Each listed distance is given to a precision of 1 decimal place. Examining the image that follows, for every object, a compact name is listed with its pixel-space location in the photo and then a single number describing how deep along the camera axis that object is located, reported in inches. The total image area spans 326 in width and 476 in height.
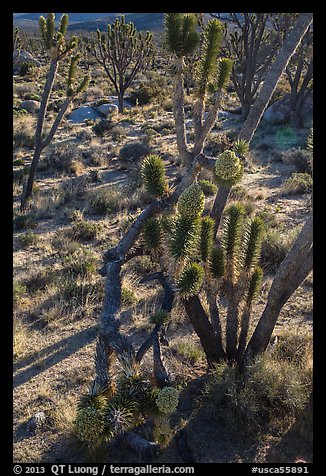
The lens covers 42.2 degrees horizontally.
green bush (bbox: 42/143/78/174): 554.6
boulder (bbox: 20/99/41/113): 917.2
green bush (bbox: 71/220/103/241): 366.6
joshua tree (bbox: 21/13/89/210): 434.0
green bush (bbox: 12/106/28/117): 839.3
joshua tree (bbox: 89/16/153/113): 945.8
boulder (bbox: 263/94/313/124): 766.5
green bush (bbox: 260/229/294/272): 305.9
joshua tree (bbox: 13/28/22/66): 1072.3
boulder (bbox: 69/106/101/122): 863.1
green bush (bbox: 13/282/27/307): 270.7
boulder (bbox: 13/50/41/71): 1389.1
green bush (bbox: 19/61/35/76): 1312.3
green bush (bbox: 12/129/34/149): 653.3
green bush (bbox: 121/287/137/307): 271.6
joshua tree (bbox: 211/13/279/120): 698.8
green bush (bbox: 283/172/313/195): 452.1
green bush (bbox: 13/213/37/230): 390.3
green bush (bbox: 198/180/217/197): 442.4
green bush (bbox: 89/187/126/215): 420.2
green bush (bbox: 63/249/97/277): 304.2
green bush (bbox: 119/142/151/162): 589.0
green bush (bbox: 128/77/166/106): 1016.9
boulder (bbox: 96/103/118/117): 906.7
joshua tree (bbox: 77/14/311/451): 156.1
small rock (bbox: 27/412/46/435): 180.9
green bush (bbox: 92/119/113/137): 728.5
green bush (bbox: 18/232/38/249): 355.9
